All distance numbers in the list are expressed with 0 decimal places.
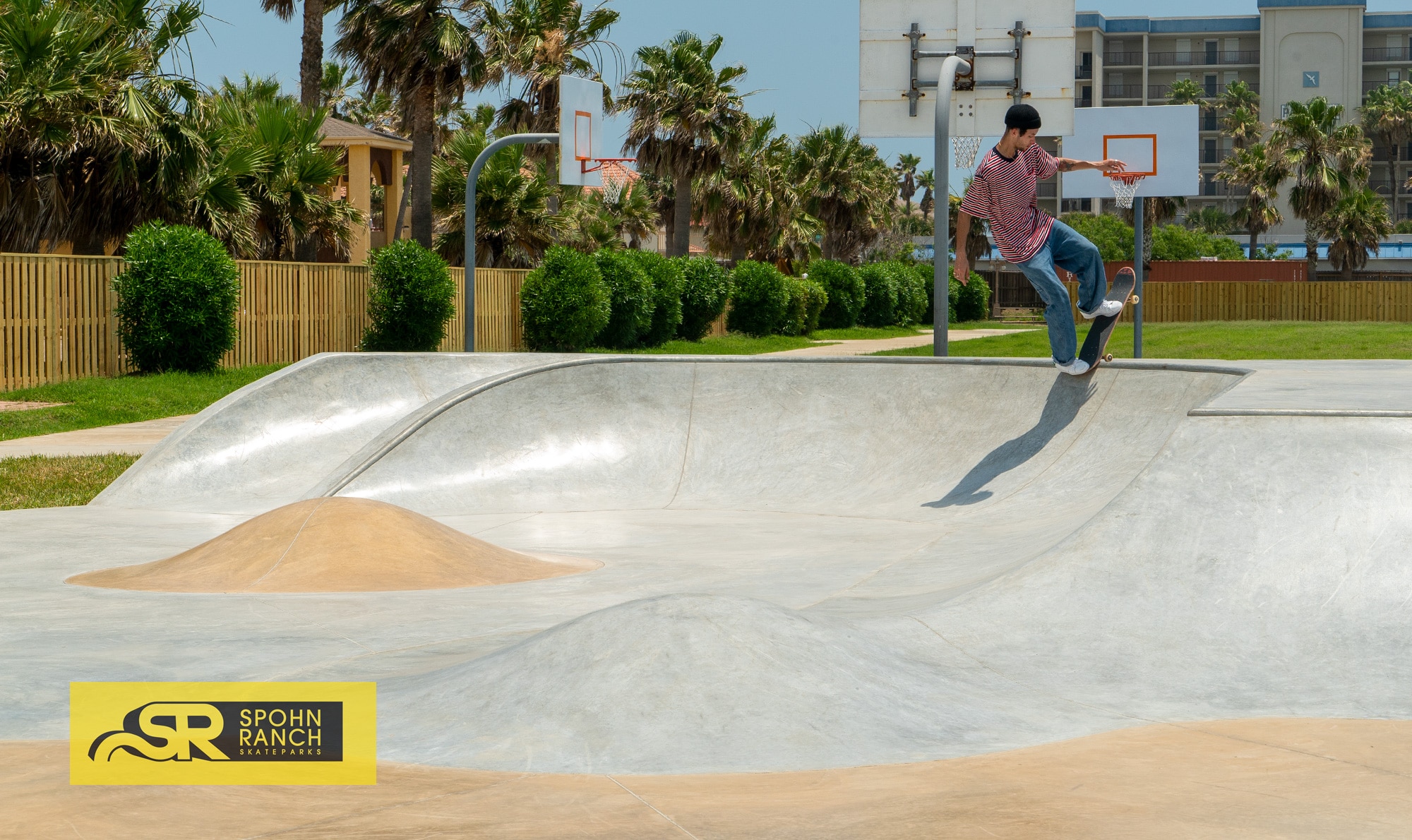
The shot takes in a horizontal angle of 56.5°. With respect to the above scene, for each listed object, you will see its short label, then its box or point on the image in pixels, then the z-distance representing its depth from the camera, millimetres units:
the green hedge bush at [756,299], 37062
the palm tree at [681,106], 38500
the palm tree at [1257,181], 61594
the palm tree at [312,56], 29562
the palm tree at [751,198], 44562
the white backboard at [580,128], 23062
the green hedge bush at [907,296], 50906
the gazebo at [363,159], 33750
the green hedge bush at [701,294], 33562
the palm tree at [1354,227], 61375
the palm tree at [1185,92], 94125
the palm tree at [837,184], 55344
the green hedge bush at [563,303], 27797
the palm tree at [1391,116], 90500
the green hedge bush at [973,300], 56438
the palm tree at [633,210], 51719
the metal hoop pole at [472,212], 18484
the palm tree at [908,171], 91250
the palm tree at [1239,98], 94388
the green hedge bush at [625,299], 29438
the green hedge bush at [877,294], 48656
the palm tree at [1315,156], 58562
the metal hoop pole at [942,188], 12086
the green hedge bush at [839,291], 44469
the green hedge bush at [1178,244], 71188
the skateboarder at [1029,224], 8391
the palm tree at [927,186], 87188
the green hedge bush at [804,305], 39438
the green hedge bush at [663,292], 31234
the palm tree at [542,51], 35719
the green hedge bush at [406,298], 24141
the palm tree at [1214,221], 90500
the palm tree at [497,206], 31734
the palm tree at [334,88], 48188
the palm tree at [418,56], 29562
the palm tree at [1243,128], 88375
